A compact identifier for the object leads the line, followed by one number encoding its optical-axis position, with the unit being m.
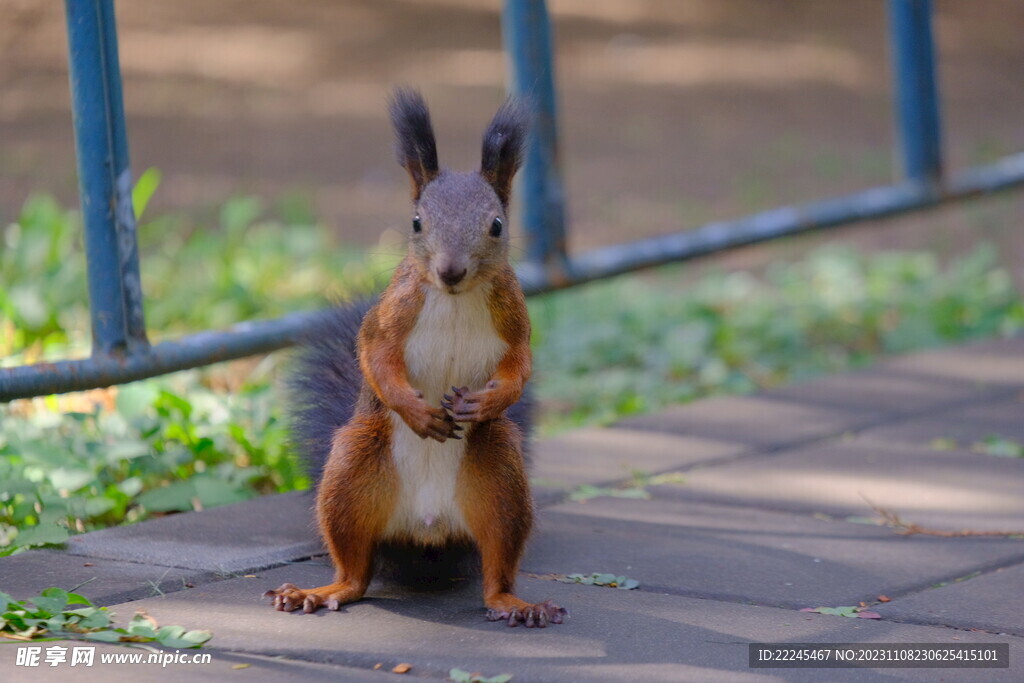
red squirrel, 4.40
